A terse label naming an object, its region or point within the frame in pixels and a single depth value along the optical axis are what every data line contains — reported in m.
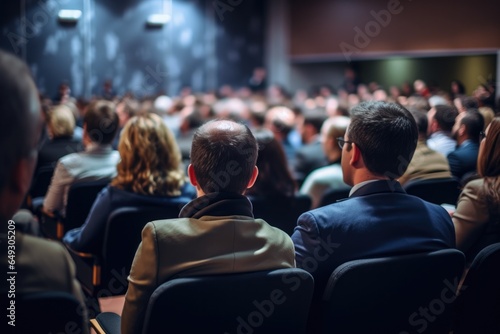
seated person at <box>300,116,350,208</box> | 4.13
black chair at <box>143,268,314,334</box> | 1.58
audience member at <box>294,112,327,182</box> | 5.22
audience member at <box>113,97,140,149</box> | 5.96
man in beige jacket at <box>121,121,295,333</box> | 1.69
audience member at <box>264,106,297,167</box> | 5.80
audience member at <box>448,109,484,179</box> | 4.24
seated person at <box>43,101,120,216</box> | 3.86
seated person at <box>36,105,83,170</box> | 4.93
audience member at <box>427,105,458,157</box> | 4.77
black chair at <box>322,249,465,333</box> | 1.75
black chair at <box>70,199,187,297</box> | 3.01
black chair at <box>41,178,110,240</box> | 3.57
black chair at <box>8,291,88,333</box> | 1.12
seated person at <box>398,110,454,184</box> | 3.77
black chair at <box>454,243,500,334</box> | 1.93
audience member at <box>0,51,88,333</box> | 0.99
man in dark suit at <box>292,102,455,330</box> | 1.93
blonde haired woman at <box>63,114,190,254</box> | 3.15
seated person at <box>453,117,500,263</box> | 2.57
